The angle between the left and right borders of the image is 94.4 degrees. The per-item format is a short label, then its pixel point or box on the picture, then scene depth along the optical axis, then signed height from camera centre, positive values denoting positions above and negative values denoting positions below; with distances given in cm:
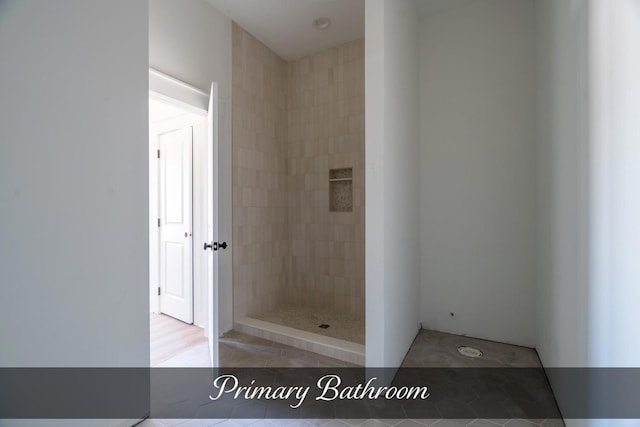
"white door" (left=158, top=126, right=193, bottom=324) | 316 -9
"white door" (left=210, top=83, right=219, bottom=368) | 199 -7
